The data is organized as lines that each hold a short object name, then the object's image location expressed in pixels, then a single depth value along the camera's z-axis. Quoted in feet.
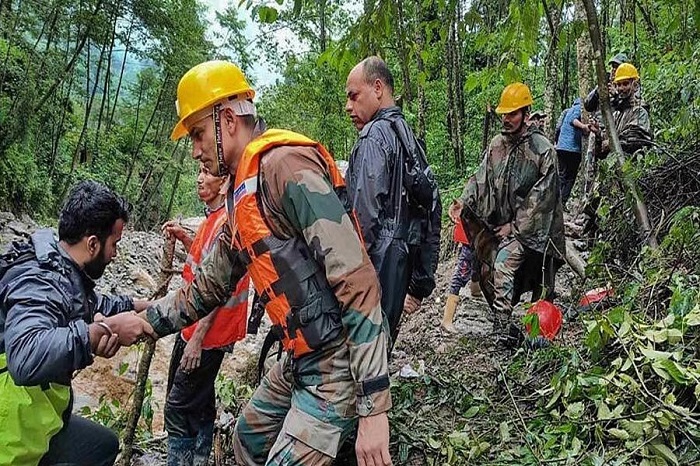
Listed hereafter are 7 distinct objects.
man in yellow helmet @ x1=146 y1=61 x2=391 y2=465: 6.52
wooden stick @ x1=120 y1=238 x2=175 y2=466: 12.27
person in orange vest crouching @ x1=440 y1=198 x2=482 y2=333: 18.72
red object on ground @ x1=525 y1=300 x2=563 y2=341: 13.58
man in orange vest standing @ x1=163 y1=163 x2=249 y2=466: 11.50
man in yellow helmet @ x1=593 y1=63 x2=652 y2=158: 21.01
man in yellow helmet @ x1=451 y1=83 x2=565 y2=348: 15.65
